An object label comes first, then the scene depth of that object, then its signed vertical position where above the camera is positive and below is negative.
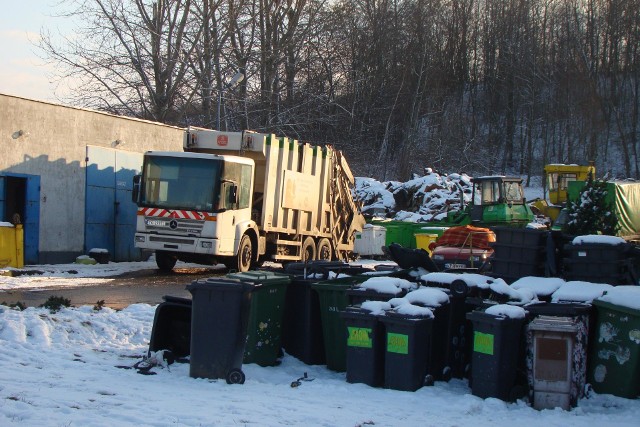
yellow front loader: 40.86 +2.41
